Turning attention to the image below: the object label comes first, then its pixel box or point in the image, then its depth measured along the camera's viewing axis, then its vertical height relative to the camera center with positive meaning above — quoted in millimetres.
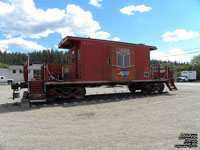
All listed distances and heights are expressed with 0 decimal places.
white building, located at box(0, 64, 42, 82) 47812 +1524
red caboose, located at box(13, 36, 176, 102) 9259 +492
